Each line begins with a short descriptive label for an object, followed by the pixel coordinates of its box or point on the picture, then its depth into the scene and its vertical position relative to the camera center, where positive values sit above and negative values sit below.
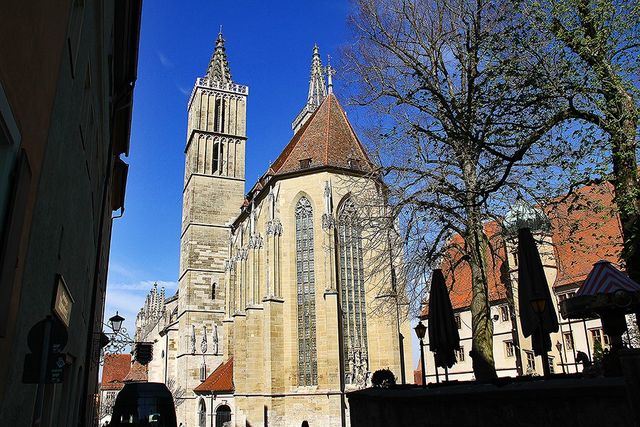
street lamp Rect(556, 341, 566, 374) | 26.31 +1.82
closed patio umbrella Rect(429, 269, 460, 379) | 10.94 +1.23
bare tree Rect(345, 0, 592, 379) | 10.23 +5.29
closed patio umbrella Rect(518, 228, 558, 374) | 8.24 +1.28
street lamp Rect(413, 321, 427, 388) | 12.77 +1.36
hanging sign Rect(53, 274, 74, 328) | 6.10 +1.15
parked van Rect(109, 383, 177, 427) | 12.34 -0.28
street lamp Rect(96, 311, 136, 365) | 16.11 +1.77
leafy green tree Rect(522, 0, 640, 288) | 8.50 +5.02
